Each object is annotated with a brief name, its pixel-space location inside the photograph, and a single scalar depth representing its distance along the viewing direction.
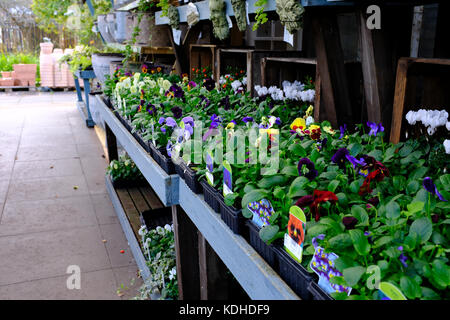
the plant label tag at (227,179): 1.29
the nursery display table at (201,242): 1.10
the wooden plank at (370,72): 1.55
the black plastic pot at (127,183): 3.59
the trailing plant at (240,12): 2.04
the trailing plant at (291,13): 1.54
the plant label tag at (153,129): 2.04
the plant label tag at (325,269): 0.88
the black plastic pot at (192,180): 1.60
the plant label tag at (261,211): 1.14
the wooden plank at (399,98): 1.44
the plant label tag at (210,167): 1.44
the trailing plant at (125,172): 3.60
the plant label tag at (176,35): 3.23
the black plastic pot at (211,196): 1.43
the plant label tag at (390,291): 0.73
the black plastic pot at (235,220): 1.27
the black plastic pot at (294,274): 0.97
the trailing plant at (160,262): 2.15
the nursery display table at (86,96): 6.22
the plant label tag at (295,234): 0.95
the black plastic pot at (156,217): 2.70
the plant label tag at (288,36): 1.72
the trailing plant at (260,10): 1.80
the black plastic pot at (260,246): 1.12
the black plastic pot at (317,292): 0.89
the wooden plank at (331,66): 1.85
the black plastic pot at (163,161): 1.84
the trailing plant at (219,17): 2.28
